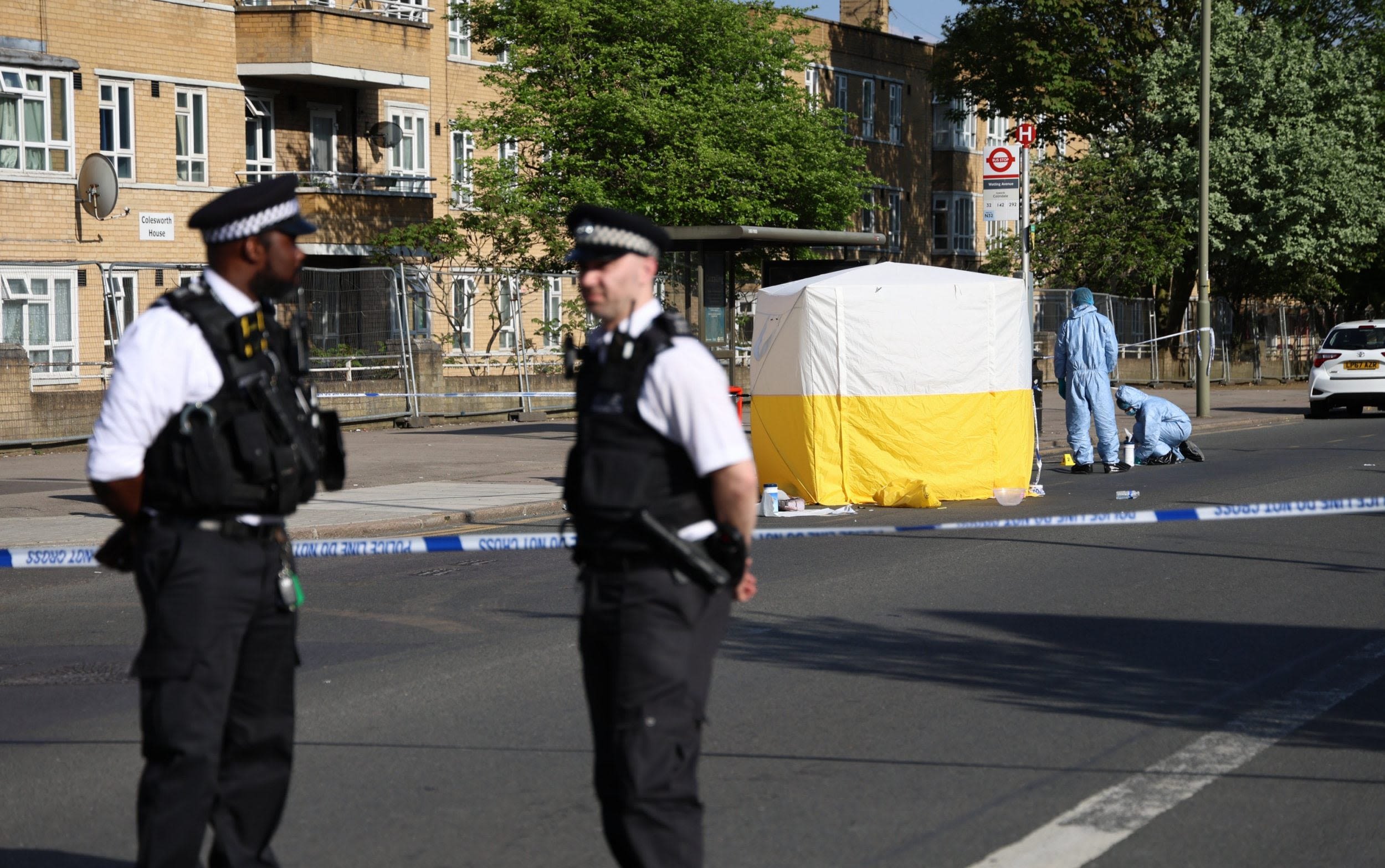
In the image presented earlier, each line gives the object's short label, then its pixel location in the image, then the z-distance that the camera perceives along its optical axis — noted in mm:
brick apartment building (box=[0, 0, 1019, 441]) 29703
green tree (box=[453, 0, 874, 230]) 32844
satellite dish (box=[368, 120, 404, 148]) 36625
